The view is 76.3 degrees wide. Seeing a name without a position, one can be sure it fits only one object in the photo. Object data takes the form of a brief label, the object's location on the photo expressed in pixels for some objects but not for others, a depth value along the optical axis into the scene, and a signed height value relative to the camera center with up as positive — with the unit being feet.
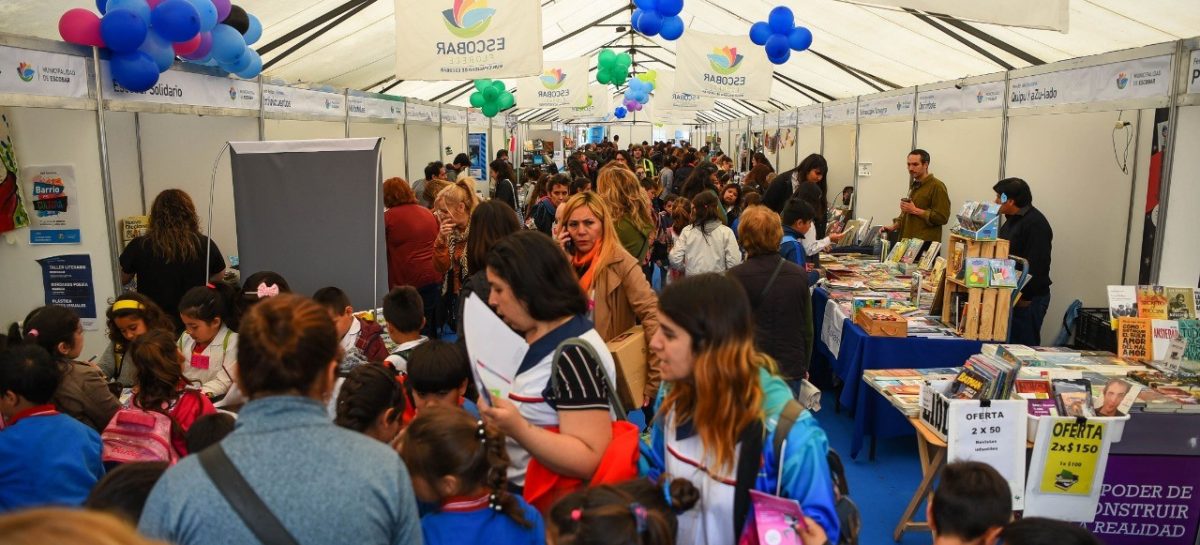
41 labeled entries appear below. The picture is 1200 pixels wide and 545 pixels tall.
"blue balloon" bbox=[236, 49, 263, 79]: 19.17 +3.03
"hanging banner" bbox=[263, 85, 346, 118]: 21.98 +2.68
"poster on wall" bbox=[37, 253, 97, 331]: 15.93 -2.06
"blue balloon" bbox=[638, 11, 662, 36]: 31.58 +6.93
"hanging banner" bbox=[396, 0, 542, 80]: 17.58 +3.49
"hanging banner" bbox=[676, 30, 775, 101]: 32.17 +5.30
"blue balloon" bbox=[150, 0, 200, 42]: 14.39 +3.14
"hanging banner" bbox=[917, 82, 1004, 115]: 22.08 +2.93
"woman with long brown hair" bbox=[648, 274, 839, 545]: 5.48 -1.69
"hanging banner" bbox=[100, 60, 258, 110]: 15.30 +2.22
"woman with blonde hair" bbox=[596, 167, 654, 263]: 16.97 -0.38
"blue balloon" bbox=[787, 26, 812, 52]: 28.78 +5.72
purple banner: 11.00 -4.39
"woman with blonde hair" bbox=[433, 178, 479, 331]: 17.29 -1.00
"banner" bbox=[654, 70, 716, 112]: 39.54 +5.01
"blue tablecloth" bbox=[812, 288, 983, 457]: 15.39 -3.41
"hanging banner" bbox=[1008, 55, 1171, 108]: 15.42 +2.48
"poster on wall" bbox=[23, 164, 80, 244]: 15.67 -0.41
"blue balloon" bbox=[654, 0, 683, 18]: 30.09 +7.20
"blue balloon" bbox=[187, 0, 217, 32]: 15.47 +3.56
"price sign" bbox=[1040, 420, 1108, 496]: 10.34 -3.57
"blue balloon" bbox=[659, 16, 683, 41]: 31.73 +6.74
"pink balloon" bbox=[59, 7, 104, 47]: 13.93 +2.88
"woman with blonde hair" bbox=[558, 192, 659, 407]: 11.16 -1.22
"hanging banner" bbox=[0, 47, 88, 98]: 12.84 +1.96
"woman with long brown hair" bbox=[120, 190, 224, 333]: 14.42 -1.30
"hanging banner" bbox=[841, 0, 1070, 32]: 10.85 +2.56
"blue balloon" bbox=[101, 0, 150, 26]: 13.99 +3.29
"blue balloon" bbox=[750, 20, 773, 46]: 30.09 +6.21
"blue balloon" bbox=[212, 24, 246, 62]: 16.89 +3.18
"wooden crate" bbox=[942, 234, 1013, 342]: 14.97 -2.19
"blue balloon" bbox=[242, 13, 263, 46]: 19.13 +3.88
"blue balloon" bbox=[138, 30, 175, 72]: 14.80 +2.65
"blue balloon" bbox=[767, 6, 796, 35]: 28.37 +6.38
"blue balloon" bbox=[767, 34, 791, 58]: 28.71 +5.47
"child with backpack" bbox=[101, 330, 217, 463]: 8.46 -2.58
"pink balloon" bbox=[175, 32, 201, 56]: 15.79 +2.89
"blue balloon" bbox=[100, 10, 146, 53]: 13.97 +2.86
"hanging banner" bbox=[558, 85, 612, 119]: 53.88 +6.54
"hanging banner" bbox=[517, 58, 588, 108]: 40.16 +5.40
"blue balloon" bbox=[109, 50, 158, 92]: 14.67 +2.23
